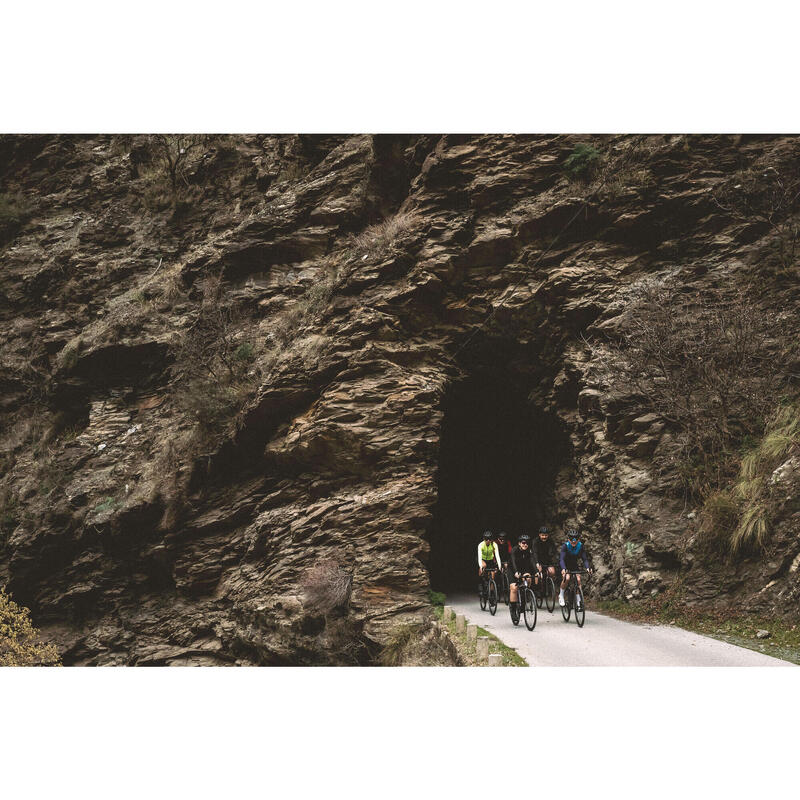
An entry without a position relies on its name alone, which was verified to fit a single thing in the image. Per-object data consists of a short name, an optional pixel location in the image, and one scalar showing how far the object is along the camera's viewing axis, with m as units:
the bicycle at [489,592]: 14.48
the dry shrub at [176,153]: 24.61
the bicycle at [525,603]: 11.57
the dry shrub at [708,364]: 12.79
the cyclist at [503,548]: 14.14
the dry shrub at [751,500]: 10.80
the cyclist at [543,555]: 12.40
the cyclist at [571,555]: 11.88
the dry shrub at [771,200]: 14.01
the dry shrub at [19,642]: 16.33
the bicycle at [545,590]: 13.08
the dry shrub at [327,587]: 14.47
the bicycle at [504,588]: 14.78
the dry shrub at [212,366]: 18.20
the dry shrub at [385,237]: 18.19
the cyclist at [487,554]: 14.41
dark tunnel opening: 19.42
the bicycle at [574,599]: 11.58
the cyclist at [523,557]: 12.50
